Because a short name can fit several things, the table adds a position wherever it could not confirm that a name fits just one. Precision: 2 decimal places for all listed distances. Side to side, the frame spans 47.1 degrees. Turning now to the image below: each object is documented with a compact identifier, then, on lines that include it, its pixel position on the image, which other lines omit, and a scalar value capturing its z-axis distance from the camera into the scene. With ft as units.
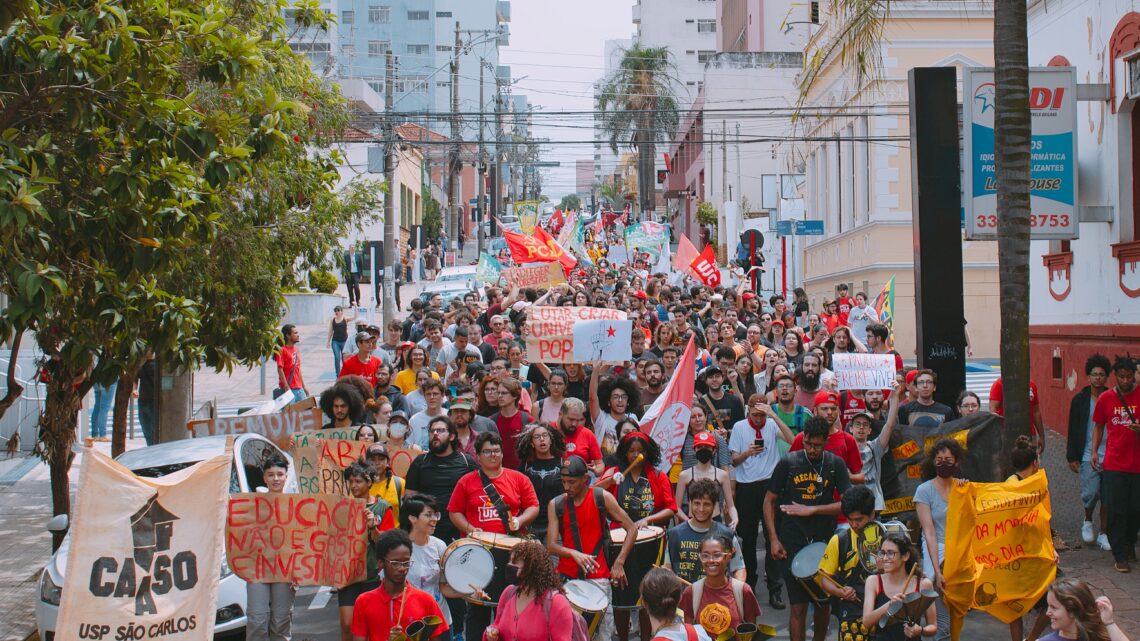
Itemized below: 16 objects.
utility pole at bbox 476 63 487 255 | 180.86
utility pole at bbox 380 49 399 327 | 86.84
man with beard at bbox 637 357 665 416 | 40.09
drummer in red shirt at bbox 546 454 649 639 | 28.55
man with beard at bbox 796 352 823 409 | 39.68
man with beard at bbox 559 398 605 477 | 33.50
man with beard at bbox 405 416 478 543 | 32.27
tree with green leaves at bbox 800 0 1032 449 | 35.88
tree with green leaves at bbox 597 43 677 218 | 253.24
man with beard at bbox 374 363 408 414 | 42.24
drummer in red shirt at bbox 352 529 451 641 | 24.59
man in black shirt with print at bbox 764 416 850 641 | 31.53
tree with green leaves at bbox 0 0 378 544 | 28.60
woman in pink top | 22.84
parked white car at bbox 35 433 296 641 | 31.30
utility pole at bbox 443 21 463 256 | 229.95
